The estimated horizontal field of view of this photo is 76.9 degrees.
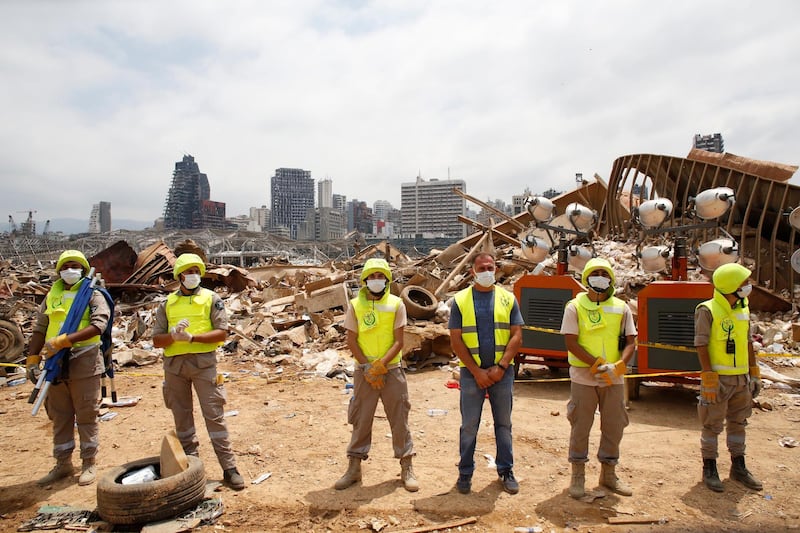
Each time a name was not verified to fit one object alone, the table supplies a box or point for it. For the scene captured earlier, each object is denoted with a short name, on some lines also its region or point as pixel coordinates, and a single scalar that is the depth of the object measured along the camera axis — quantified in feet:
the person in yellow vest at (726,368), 12.82
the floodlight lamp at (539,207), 25.99
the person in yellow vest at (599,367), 12.35
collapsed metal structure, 36.52
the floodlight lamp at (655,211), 21.80
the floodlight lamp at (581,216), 24.82
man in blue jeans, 12.41
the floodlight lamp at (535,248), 25.29
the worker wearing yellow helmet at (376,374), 12.96
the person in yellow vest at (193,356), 12.92
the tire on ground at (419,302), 33.94
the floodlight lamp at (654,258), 21.66
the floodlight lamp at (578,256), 23.70
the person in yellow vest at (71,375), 13.60
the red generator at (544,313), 23.07
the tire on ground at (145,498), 10.73
